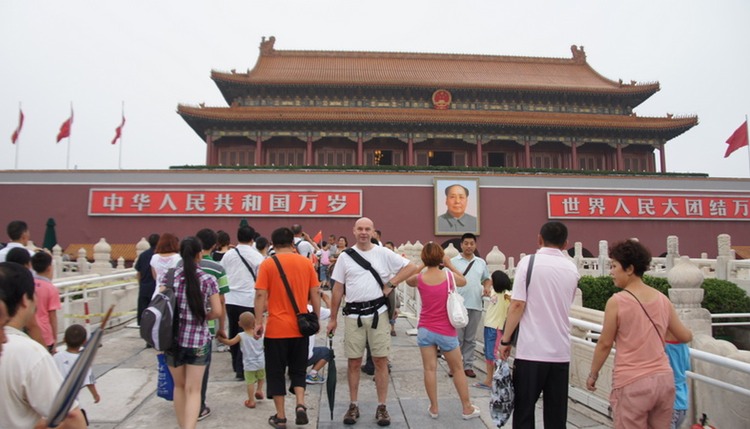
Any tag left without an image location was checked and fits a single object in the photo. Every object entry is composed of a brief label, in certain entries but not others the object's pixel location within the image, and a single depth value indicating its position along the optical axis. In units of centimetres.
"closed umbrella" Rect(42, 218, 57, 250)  1311
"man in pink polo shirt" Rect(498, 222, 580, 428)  296
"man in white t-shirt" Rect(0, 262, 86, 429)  177
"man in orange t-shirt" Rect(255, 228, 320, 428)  376
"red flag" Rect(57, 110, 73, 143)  2084
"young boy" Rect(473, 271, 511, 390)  491
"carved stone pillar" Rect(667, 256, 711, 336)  412
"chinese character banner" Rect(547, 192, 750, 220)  1997
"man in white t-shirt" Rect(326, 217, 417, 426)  393
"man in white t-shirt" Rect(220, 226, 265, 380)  504
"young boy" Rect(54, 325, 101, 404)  379
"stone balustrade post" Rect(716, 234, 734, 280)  1161
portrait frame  1931
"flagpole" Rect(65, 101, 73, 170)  2083
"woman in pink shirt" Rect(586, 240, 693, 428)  251
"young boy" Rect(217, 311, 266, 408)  428
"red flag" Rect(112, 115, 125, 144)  2230
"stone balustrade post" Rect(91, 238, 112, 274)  1062
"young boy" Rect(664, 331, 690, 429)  292
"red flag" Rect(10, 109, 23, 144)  2097
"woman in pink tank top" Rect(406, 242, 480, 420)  393
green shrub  938
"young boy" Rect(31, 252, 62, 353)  352
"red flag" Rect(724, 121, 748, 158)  1983
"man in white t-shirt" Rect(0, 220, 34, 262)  481
